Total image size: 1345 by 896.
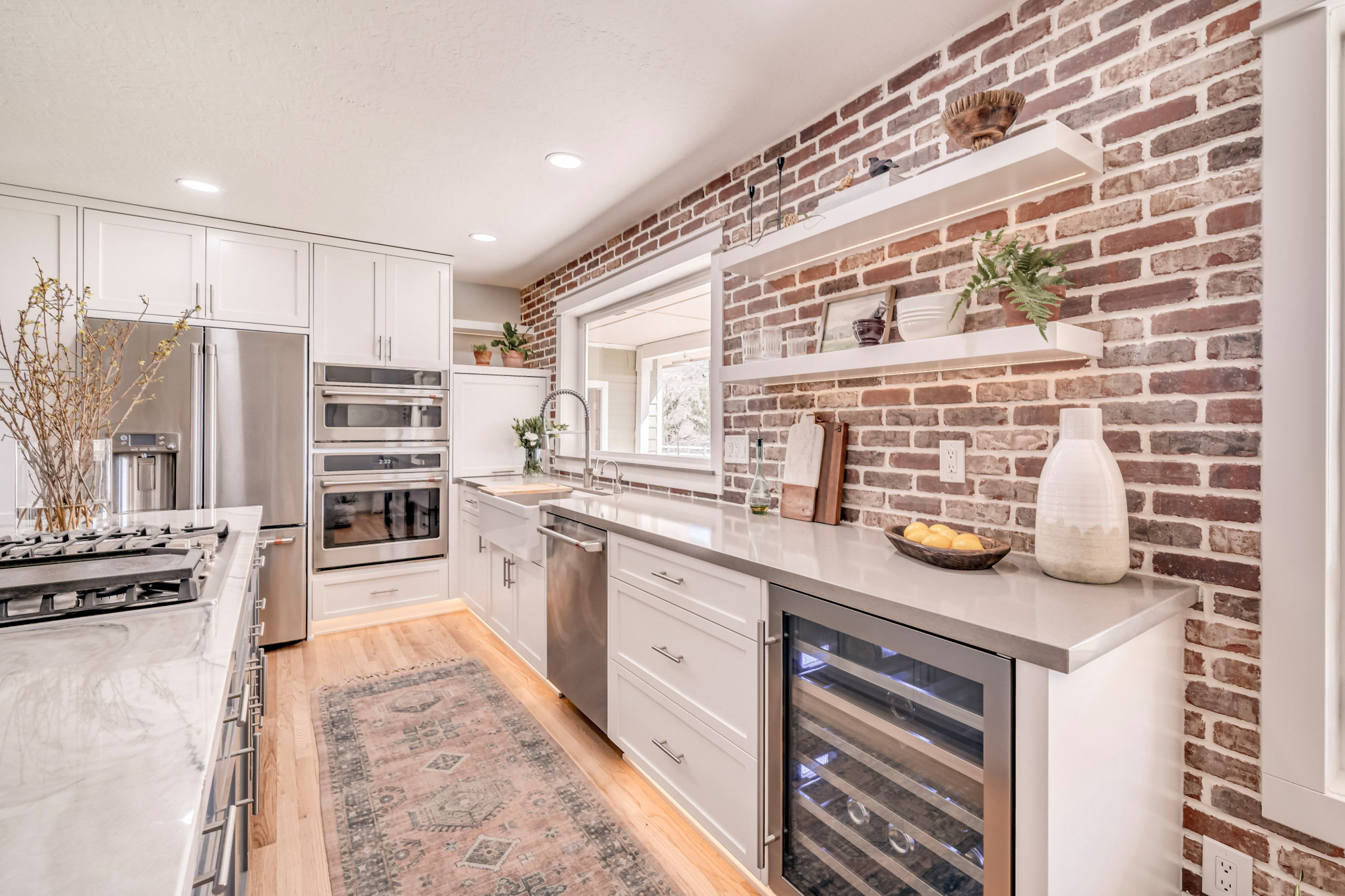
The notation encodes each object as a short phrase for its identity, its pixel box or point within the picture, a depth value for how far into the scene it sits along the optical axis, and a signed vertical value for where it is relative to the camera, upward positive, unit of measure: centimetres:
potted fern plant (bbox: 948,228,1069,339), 135 +39
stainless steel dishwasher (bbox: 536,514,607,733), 229 -70
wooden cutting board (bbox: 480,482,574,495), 345 -27
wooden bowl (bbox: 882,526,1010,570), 138 -26
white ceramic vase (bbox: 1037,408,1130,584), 125 -13
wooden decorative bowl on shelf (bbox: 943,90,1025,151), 142 +79
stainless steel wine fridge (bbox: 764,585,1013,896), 106 -65
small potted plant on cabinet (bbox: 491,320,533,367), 444 +72
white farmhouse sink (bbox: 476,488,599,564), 279 -41
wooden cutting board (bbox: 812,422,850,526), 207 -11
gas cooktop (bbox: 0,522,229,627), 106 -25
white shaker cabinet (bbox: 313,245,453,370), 366 +85
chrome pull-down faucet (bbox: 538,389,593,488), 322 -4
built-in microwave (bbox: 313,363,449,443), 363 +24
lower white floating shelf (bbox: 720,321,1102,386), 134 +23
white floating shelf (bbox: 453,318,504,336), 445 +88
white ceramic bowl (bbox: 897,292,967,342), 163 +35
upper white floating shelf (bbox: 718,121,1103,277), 137 +65
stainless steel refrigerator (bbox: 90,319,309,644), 309 +0
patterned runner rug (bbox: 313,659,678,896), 169 -121
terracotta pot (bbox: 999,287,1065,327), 142 +31
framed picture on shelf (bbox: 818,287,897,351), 192 +44
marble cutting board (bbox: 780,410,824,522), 215 -9
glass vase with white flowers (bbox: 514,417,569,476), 420 +3
